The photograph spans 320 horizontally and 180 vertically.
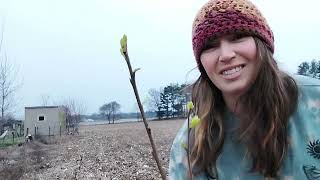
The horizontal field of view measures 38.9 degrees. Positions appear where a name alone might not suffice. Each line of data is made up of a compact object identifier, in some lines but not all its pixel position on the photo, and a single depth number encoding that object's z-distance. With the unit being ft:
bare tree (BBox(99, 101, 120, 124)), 337.72
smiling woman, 4.78
